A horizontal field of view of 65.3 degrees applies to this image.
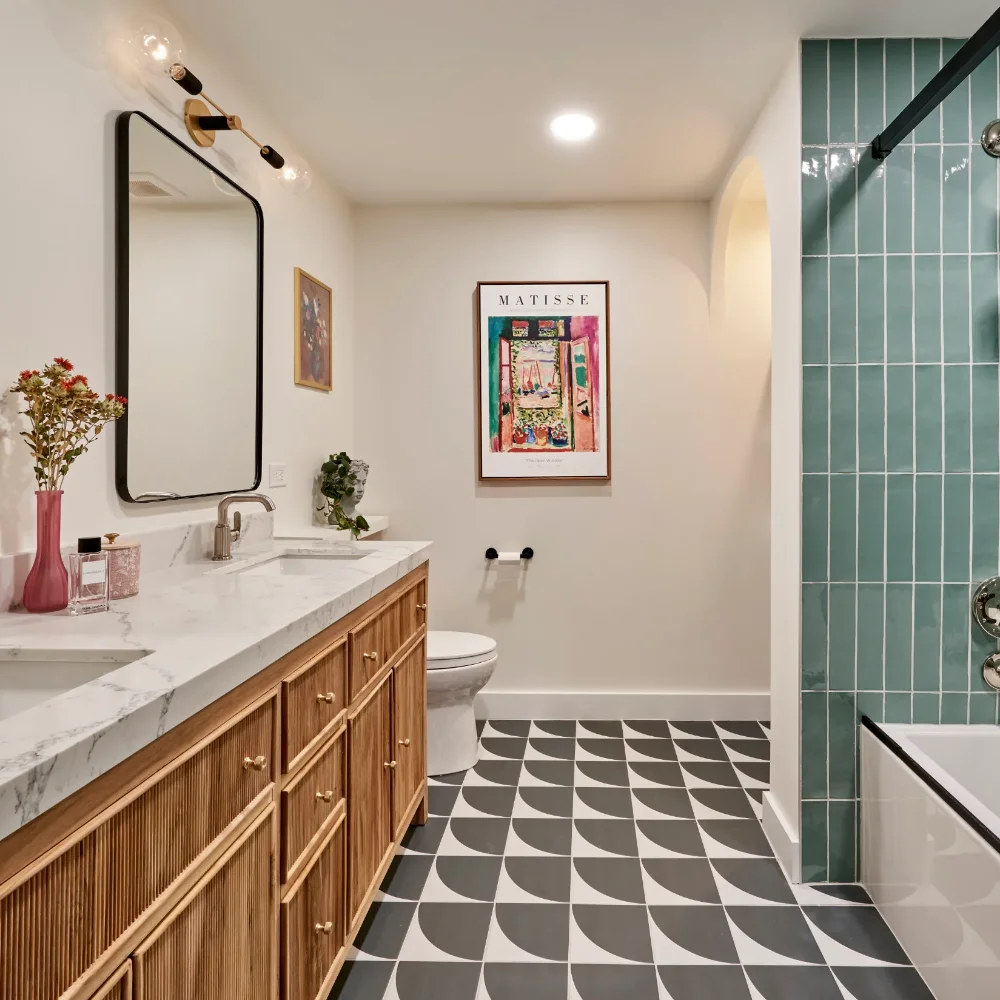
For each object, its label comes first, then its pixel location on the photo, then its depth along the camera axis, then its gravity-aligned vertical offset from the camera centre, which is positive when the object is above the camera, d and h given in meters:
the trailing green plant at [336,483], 3.07 +0.09
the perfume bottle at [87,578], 1.43 -0.13
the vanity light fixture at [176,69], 1.73 +1.02
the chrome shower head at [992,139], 1.88 +0.89
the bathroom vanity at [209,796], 0.74 -0.38
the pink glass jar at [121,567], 1.59 -0.13
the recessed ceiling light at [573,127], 2.64 +1.31
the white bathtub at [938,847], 1.54 -0.77
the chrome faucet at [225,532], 2.11 -0.07
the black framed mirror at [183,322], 1.80 +0.49
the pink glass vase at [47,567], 1.43 -0.11
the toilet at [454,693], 2.75 -0.68
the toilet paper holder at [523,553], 3.51 -0.21
